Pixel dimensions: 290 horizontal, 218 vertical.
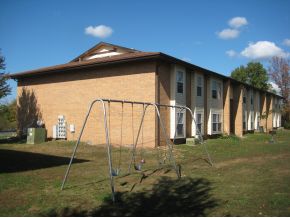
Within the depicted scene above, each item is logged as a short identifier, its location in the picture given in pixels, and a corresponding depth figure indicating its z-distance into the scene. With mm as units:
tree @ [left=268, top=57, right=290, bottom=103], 60012
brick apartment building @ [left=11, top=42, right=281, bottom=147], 20031
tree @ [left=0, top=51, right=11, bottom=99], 28359
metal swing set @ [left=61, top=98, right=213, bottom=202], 8010
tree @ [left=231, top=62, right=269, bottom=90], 61062
